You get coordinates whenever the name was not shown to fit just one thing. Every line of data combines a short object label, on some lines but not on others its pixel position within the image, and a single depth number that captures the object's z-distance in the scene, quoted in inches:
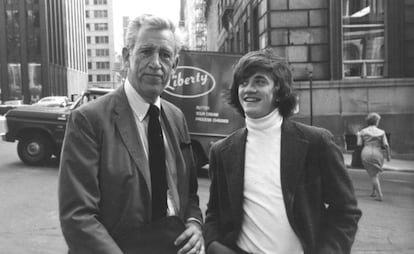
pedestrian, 382.6
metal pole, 621.7
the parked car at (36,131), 507.8
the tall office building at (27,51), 2470.5
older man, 81.0
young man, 92.4
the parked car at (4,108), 1731.1
